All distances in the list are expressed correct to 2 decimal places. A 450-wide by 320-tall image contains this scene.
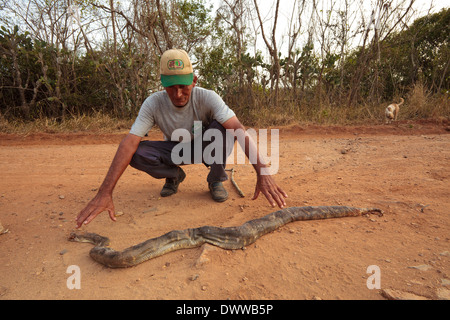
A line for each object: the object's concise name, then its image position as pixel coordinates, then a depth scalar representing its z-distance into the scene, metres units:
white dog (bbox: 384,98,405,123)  6.59
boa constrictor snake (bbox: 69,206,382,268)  1.76
